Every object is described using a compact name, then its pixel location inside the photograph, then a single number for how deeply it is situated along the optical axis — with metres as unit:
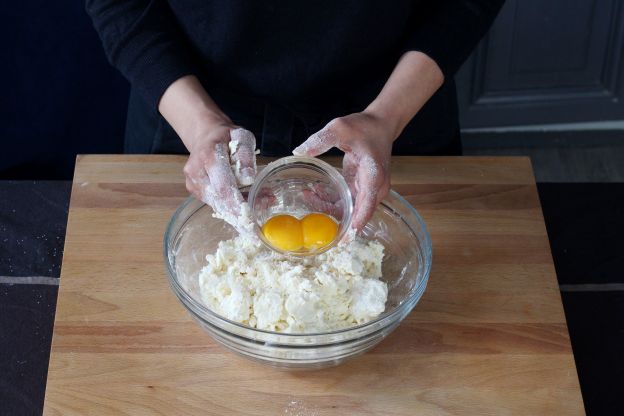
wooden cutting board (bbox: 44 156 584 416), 1.14
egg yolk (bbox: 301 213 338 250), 1.24
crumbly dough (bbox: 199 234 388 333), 1.12
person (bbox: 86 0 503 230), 1.42
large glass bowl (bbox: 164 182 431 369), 1.06
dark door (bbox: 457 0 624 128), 2.41
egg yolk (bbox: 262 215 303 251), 1.23
